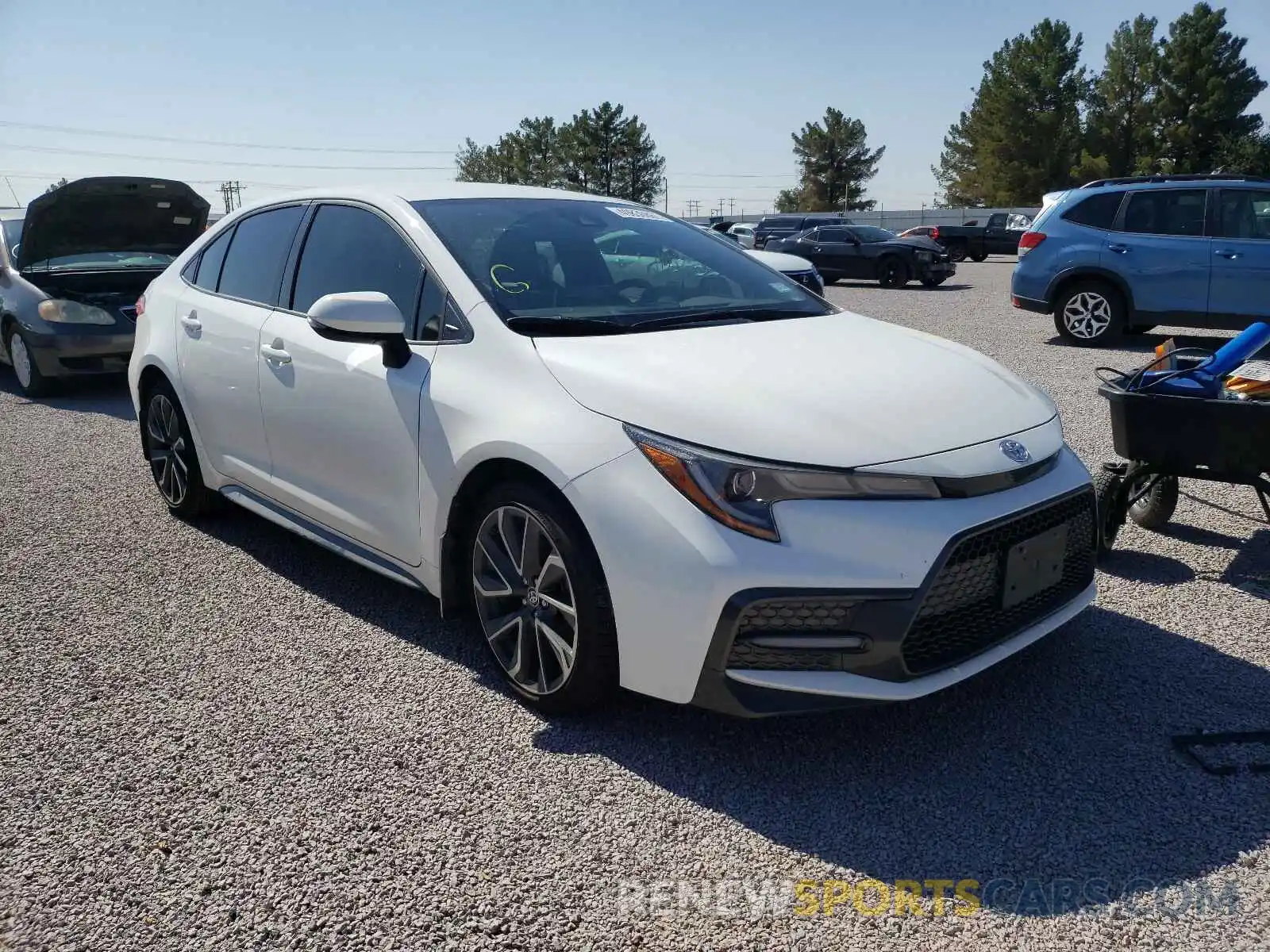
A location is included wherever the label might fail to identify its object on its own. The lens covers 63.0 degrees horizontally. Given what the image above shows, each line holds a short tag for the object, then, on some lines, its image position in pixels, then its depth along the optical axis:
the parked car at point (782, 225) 29.53
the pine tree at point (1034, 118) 63.41
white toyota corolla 2.62
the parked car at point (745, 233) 30.38
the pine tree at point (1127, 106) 62.53
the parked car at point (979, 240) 33.16
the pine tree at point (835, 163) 82.56
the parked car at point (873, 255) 21.75
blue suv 10.09
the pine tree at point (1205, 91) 59.19
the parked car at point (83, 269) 8.89
